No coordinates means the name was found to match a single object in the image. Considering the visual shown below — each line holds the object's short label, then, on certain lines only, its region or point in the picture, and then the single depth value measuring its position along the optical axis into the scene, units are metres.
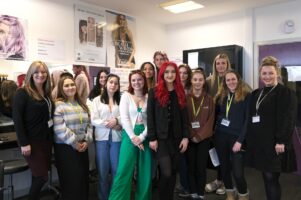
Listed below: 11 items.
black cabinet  4.86
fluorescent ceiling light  4.58
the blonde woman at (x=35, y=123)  2.53
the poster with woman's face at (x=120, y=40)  4.96
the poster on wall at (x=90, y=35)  4.47
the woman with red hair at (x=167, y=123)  2.62
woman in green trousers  2.73
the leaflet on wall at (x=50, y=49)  4.00
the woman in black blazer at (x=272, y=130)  2.35
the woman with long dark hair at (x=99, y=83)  3.36
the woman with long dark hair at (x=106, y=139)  2.88
